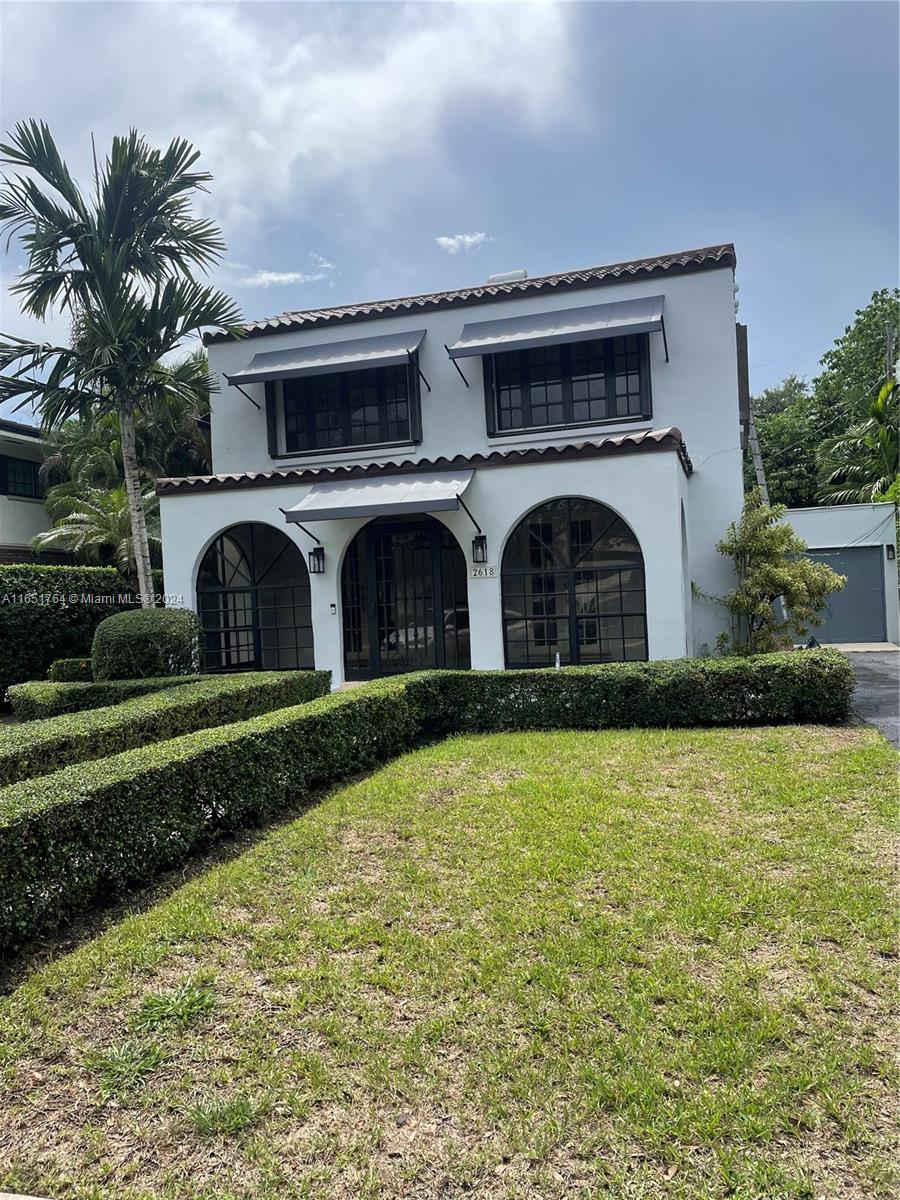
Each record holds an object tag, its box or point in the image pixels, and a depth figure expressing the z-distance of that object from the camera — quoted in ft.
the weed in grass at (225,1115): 10.03
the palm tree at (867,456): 83.41
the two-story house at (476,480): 46.16
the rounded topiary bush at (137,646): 43.73
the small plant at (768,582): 45.98
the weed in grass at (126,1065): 11.01
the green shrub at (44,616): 53.42
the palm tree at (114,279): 47.52
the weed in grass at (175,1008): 12.36
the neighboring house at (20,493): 80.64
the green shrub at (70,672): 50.93
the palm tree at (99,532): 71.67
